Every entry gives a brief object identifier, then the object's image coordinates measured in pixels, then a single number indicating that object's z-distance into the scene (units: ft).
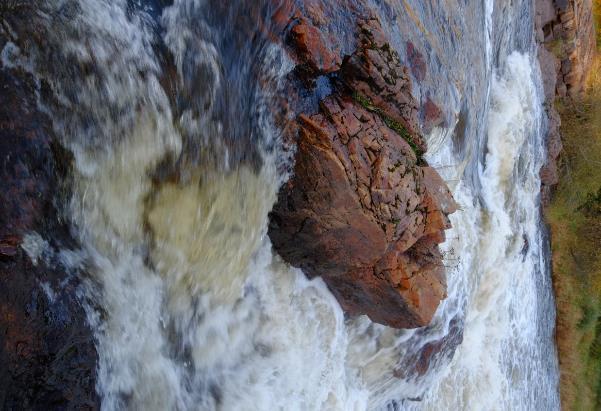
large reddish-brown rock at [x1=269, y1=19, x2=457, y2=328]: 14.05
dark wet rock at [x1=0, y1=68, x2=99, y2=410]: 10.63
